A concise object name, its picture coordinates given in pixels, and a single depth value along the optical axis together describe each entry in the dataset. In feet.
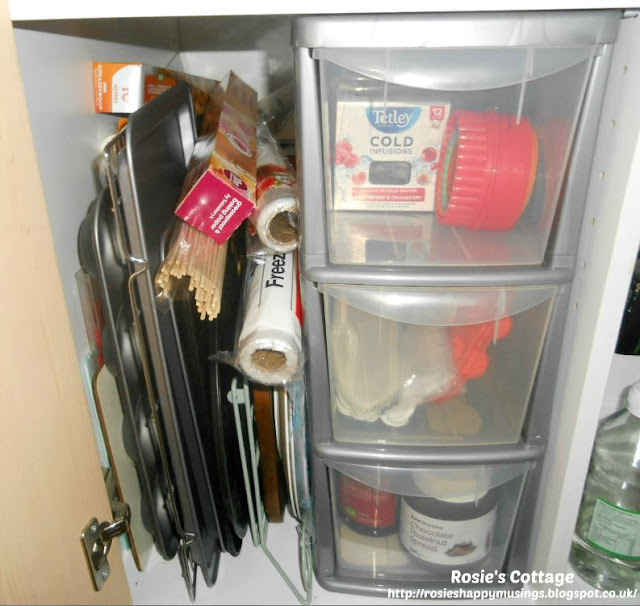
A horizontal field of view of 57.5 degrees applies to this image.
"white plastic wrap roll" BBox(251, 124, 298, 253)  2.11
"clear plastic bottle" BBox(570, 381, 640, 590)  2.33
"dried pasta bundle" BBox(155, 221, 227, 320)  1.98
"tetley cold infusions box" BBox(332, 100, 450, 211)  1.77
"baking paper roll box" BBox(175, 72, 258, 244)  1.96
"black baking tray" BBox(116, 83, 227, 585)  1.92
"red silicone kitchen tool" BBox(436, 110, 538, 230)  1.78
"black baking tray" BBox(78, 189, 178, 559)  2.04
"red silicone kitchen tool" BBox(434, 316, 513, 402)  2.08
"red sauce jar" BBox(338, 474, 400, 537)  2.48
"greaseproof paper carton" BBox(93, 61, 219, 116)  2.29
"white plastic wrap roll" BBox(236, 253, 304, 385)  2.09
